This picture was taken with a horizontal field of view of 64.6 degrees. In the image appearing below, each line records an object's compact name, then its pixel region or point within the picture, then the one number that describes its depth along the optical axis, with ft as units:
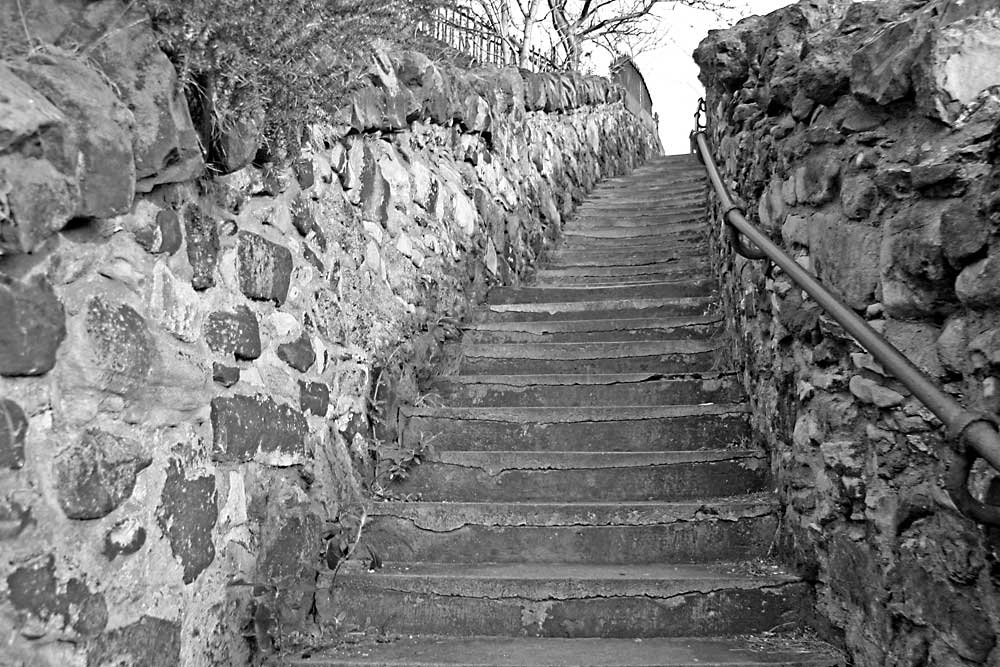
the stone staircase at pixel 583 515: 7.14
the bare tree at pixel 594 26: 31.19
